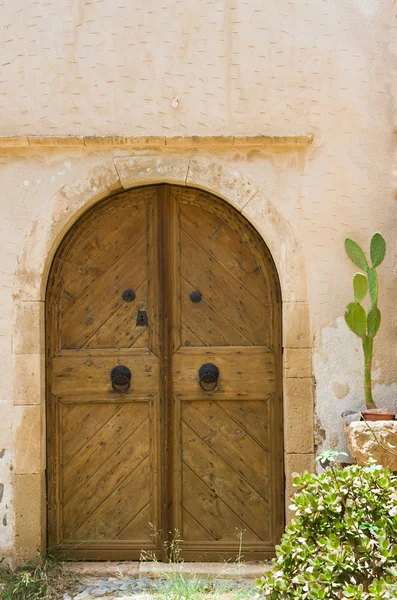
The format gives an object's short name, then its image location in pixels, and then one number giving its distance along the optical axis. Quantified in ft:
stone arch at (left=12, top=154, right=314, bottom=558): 14.85
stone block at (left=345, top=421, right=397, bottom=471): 13.05
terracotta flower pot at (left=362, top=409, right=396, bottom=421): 13.79
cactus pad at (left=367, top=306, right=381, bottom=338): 13.94
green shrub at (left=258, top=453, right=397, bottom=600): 9.65
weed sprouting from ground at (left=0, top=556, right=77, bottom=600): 13.82
